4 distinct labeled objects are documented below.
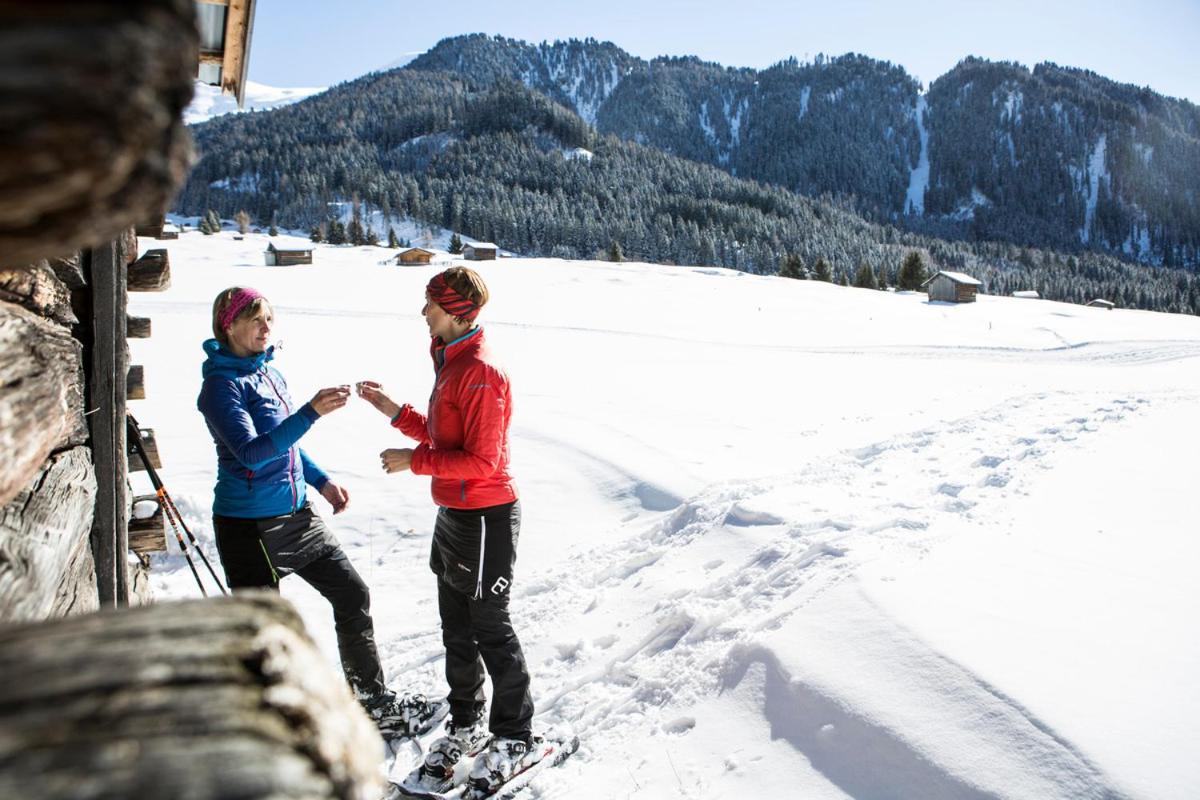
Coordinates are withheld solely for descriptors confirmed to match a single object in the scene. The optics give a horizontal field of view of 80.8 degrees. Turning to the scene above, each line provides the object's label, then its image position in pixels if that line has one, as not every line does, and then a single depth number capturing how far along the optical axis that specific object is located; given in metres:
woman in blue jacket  3.12
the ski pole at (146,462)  3.25
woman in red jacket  3.14
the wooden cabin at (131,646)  0.45
